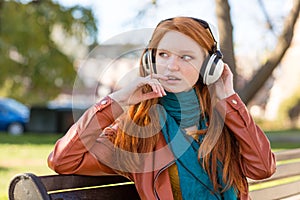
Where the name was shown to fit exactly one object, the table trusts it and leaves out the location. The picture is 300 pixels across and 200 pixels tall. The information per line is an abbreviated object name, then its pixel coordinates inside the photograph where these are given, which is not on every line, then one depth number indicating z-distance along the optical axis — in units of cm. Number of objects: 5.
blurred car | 2516
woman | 268
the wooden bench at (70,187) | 255
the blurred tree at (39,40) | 1998
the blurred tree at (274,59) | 850
